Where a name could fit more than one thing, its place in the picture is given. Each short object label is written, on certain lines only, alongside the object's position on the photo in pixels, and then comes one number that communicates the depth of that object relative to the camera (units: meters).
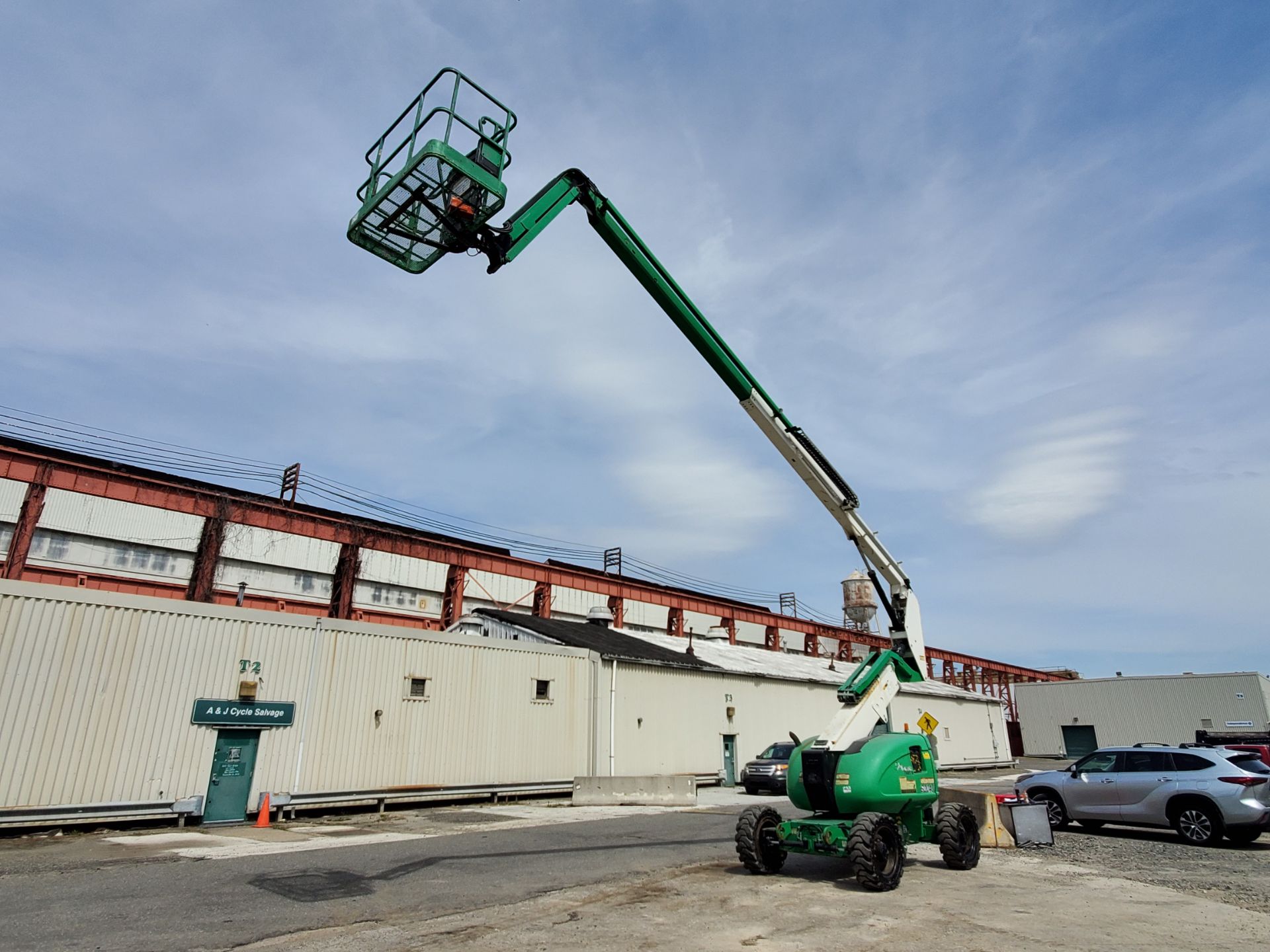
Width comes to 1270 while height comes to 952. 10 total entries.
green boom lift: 9.16
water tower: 41.53
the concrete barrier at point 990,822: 12.66
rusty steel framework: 27.48
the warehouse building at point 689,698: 24.75
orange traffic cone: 15.65
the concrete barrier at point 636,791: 20.67
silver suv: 12.64
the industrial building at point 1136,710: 44.28
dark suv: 23.41
